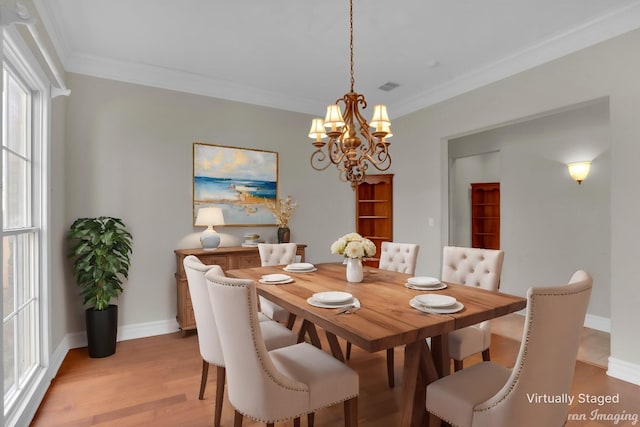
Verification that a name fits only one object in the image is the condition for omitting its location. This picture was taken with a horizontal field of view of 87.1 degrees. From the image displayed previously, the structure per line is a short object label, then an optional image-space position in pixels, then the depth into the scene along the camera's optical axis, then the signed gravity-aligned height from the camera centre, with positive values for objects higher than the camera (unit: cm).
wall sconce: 383 +49
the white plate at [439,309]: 158 -46
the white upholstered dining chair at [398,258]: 293 -41
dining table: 138 -48
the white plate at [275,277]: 229 -45
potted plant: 301 -55
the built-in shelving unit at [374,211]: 525 +3
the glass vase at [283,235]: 419 -28
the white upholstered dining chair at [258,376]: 138 -75
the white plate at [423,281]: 209 -44
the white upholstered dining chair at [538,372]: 122 -61
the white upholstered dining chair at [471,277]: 212 -48
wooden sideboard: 346 -54
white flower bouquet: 220 -23
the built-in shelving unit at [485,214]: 605 -2
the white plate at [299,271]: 270 -47
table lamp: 365 -11
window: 208 -14
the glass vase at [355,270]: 229 -39
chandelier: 226 +55
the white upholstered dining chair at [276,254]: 331 -41
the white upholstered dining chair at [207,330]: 186 -70
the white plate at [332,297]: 169 -44
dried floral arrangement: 423 +4
